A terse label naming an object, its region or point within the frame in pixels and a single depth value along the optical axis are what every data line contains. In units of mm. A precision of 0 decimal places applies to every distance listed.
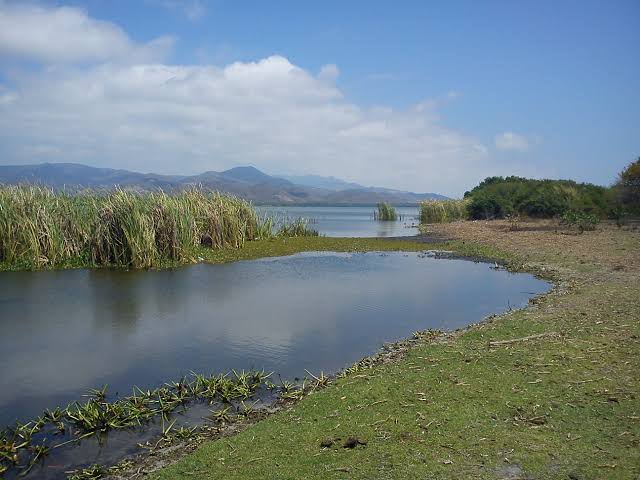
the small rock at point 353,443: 5324
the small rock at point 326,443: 5395
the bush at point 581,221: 29317
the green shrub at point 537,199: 39750
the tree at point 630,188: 35844
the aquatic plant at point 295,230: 31391
